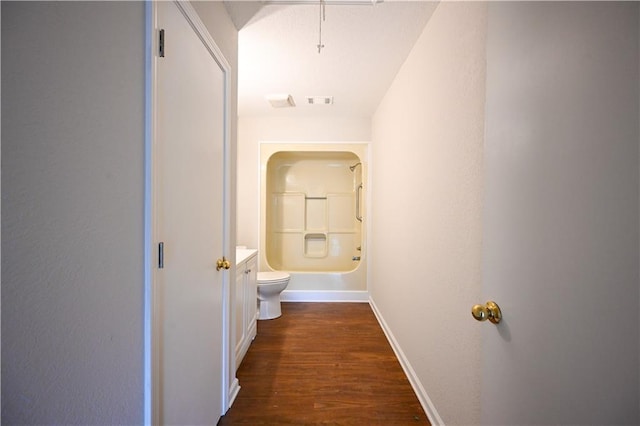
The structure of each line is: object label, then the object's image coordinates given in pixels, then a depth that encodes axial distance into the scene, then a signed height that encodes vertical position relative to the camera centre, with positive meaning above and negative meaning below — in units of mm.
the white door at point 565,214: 418 -1
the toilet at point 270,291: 2760 -849
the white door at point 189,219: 928 -34
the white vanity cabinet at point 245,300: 1925 -698
